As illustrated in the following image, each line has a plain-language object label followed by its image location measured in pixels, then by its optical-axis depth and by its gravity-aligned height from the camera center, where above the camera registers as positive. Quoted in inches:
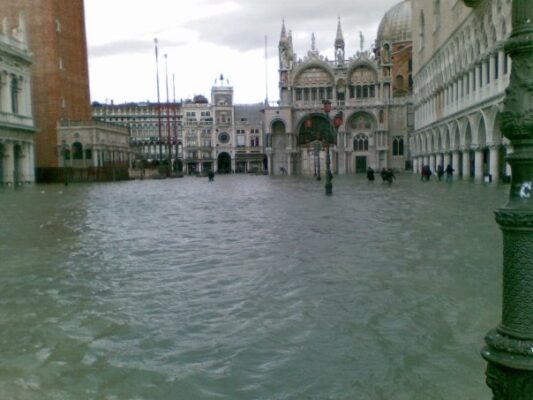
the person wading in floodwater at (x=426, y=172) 1558.8 -25.6
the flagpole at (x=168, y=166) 2863.2 +18.0
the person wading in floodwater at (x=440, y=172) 1492.5 -25.4
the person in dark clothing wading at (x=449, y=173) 1322.6 -26.8
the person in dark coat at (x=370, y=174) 1594.5 -27.9
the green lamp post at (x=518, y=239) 99.3 -14.6
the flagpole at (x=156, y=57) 2576.5 +508.5
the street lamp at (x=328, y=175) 992.2 -17.7
